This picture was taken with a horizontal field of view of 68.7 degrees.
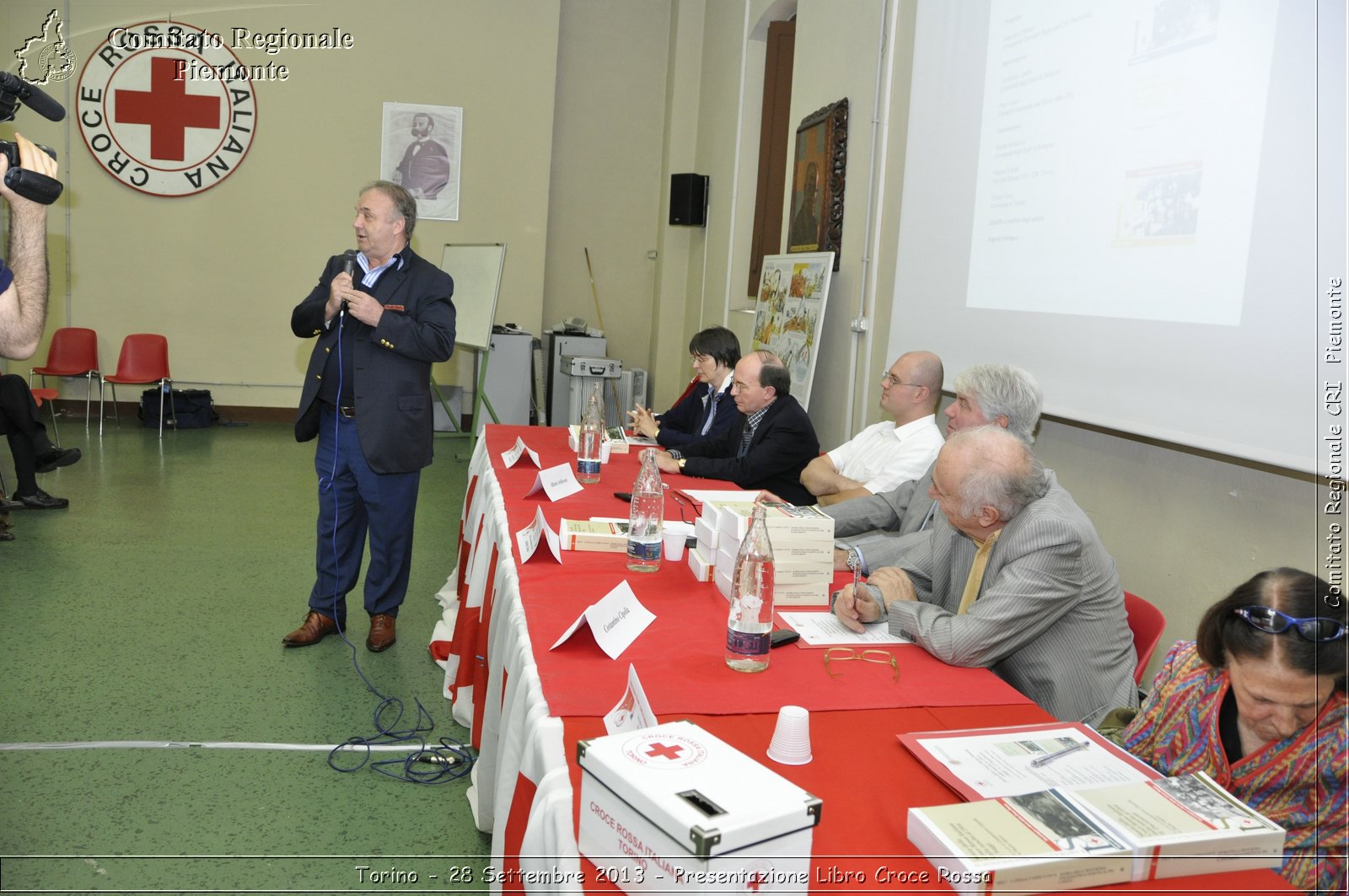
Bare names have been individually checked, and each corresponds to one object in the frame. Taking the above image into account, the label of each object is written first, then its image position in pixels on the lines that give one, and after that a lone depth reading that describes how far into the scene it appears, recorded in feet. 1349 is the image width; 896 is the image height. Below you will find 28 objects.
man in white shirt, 11.41
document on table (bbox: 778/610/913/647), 6.20
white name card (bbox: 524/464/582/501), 9.67
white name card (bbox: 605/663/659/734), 4.38
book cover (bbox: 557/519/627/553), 7.76
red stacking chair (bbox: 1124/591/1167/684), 6.88
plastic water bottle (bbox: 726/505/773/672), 5.49
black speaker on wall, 26.99
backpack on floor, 25.94
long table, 3.91
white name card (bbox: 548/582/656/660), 5.62
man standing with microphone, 10.62
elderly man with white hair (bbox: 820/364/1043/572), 9.00
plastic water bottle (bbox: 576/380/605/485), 10.71
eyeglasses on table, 5.85
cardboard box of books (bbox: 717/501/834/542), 6.63
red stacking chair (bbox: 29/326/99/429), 25.29
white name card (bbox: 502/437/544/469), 11.40
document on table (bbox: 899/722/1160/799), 4.30
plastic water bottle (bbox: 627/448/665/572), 7.45
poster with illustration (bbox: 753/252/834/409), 16.63
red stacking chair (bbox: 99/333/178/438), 25.53
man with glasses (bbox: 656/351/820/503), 12.45
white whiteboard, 23.76
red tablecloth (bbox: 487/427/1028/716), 5.13
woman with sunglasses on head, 4.31
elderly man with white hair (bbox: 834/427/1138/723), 6.06
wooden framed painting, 16.83
